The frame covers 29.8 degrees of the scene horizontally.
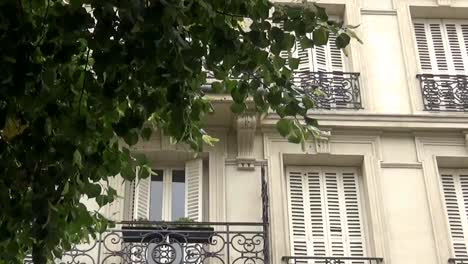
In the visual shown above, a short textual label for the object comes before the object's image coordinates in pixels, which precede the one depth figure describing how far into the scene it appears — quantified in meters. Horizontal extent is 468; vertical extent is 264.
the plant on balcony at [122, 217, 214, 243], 11.41
